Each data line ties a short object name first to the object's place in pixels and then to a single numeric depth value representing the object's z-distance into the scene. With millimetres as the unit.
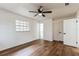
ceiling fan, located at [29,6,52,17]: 2319
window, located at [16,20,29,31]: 3258
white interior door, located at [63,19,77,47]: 2976
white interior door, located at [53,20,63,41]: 4156
